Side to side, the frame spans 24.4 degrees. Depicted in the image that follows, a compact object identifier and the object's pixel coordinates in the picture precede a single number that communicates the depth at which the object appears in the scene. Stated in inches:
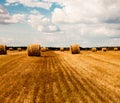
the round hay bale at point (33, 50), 1382.9
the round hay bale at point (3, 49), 1621.3
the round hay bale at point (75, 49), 1760.6
